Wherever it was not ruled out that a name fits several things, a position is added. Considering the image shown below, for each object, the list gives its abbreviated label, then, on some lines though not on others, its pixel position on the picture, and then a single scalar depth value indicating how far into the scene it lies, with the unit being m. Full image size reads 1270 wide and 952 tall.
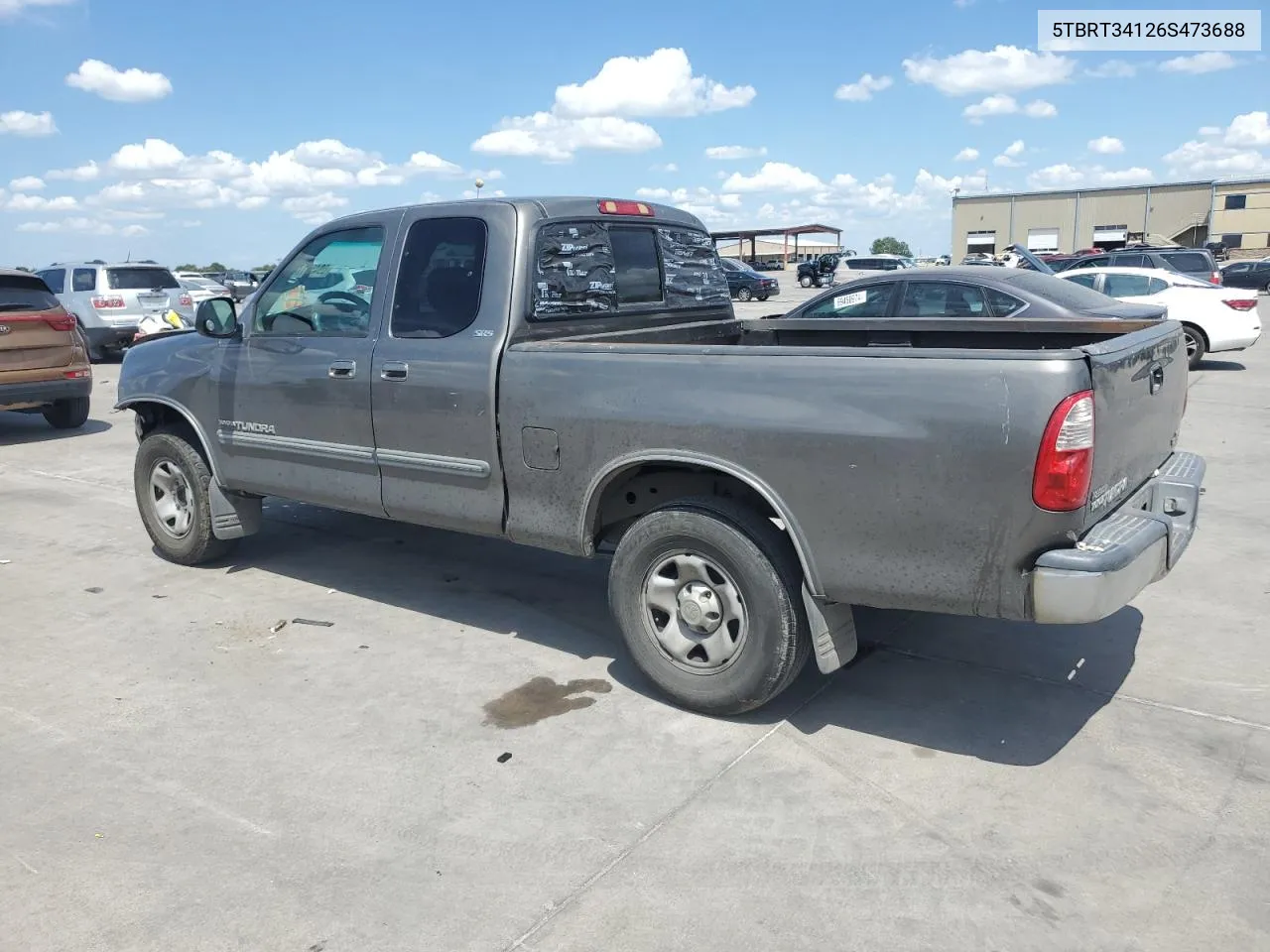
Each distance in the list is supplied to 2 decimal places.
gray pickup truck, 3.27
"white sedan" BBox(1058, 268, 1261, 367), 14.10
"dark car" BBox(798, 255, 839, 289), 45.34
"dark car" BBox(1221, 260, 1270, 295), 37.03
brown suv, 10.32
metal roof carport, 62.19
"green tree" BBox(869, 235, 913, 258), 153.12
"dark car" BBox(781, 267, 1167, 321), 9.16
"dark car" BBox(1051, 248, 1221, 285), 19.56
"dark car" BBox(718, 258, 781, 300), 34.58
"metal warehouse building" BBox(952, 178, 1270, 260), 74.12
